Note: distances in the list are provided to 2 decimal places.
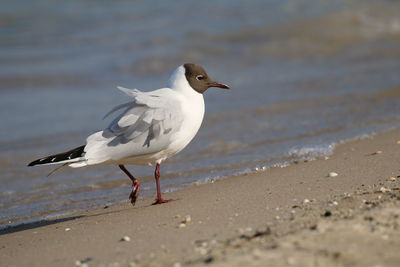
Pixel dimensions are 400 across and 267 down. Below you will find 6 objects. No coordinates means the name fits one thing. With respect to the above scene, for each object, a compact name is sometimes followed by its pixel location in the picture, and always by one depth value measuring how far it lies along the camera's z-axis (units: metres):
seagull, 10.59
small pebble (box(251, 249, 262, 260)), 6.77
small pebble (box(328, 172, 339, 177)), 11.01
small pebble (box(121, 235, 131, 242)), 8.65
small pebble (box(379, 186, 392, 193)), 9.30
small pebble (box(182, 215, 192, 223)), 9.18
